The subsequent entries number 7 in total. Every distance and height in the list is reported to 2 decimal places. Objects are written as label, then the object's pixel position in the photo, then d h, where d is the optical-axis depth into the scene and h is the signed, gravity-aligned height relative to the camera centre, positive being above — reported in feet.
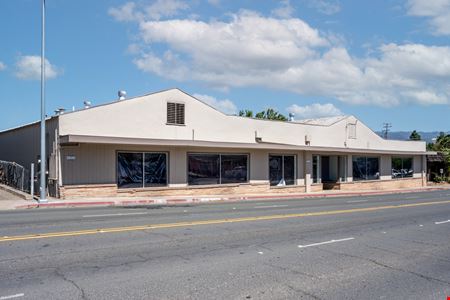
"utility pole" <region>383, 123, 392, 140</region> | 365.10 +21.22
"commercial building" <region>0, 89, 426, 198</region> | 71.72 +1.67
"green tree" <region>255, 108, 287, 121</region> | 233.08 +22.48
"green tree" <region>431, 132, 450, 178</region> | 160.76 +4.61
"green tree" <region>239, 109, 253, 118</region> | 215.63 +21.52
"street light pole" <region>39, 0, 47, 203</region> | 64.41 +3.76
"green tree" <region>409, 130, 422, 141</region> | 292.81 +14.69
